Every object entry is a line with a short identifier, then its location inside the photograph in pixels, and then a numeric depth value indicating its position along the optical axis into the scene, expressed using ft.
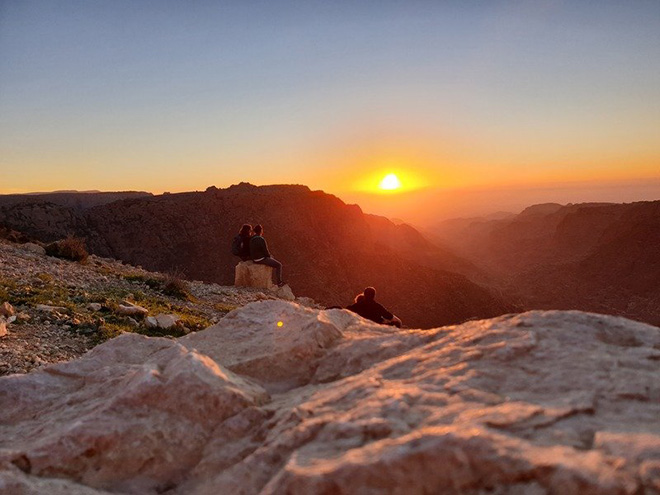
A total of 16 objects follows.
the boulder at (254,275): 58.75
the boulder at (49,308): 31.25
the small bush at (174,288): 49.85
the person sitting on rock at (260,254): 56.13
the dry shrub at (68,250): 55.62
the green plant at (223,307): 48.24
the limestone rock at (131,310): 35.19
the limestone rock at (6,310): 28.79
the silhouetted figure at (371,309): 25.70
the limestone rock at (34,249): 54.89
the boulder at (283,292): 58.74
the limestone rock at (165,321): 34.27
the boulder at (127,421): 7.45
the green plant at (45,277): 40.42
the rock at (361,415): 5.14
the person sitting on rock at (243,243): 56.44
